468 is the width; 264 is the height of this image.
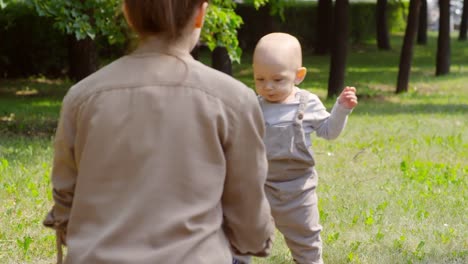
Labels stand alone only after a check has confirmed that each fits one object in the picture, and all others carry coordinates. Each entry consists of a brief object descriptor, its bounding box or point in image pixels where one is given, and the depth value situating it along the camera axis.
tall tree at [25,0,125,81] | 10.45
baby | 4.48
